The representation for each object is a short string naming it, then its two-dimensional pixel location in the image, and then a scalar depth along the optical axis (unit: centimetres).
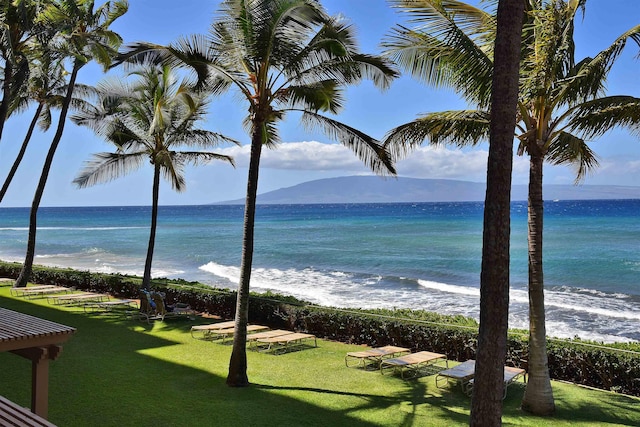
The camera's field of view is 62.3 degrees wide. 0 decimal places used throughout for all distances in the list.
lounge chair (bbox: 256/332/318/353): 1116
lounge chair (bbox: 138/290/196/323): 1409
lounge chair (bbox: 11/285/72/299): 1636
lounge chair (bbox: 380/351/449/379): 957
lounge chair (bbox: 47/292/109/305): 1593
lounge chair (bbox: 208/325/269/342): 1204
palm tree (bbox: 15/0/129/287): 1502
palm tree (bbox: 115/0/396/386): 814
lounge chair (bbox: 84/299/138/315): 1522
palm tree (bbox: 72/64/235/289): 1680
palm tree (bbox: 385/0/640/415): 687
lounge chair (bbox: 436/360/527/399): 860
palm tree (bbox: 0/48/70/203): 1862
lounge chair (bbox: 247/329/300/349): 1128
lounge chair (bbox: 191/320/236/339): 1212
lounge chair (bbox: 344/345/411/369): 1004
